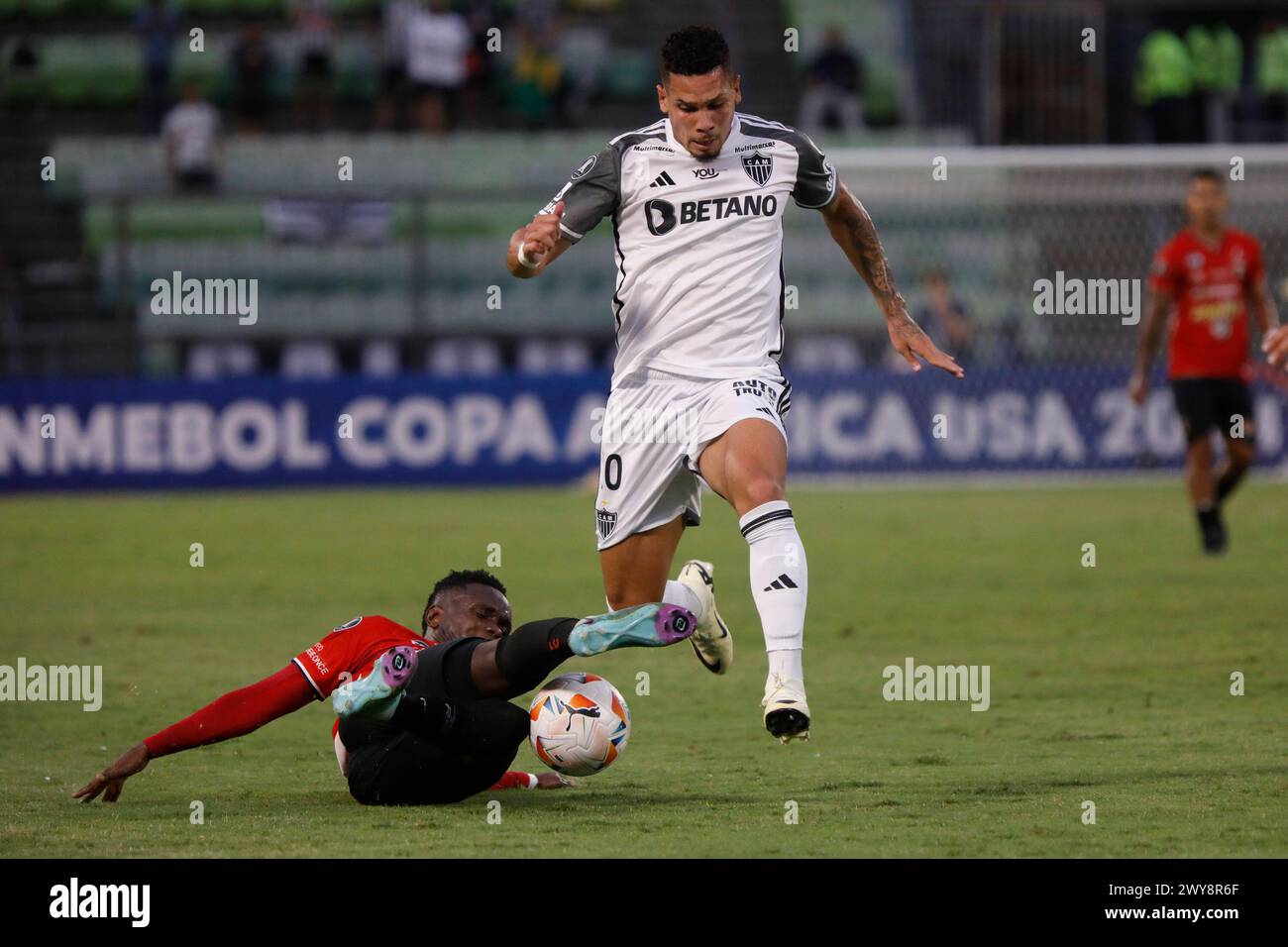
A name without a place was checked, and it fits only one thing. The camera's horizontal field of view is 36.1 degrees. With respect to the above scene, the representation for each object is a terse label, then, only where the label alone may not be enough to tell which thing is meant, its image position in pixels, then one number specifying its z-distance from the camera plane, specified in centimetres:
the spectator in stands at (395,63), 2444
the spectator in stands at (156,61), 2391
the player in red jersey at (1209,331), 1366
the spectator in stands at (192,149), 2278
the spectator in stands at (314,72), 2444
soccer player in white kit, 696
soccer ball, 639
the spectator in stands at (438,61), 2406
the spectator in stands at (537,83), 2447
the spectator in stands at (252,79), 2412
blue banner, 1975
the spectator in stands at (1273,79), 2488
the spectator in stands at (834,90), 2447
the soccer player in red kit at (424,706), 610
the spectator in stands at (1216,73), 2473
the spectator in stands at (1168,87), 2439
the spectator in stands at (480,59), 2473
